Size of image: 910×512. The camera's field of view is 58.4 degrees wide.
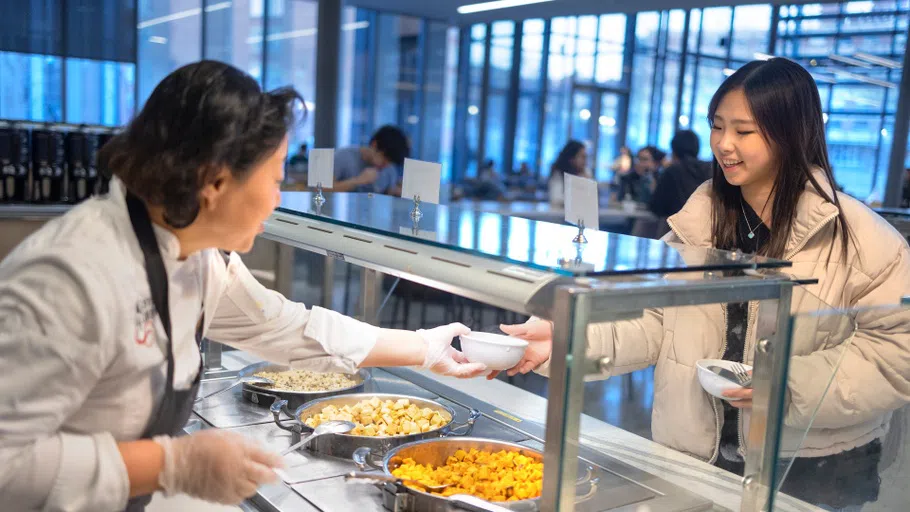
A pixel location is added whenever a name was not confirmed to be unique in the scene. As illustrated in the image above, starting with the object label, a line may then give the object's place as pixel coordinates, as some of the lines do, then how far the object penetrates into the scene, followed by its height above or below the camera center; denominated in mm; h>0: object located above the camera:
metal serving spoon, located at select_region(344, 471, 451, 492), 1291 -529
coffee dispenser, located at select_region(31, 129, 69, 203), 3459 -194
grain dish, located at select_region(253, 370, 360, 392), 1911 -578
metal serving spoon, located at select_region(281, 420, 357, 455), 1553 -551
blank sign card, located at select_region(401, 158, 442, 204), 1695 -71
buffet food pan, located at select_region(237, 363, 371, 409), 1833 -580
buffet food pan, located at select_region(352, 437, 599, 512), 1243 -552
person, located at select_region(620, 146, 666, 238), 7793 -124
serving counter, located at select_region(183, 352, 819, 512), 1272 -577
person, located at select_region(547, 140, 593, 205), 6570 -38
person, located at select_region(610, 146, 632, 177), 11094 -63
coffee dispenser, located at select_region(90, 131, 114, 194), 3420 -229
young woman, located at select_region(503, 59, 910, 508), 1195 -225
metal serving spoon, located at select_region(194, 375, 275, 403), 1902 -573
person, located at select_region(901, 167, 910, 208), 8183 -228
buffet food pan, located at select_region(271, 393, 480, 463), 1544 -572
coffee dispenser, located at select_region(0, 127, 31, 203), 3387 -182
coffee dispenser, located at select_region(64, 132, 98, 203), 3531 -185
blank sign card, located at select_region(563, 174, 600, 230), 1286 -72
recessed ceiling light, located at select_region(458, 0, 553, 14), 9586 +1771
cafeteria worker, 896 -212
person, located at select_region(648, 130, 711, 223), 4727 -89
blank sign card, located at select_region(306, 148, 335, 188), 1987 -70
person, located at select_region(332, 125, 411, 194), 5254 -153
